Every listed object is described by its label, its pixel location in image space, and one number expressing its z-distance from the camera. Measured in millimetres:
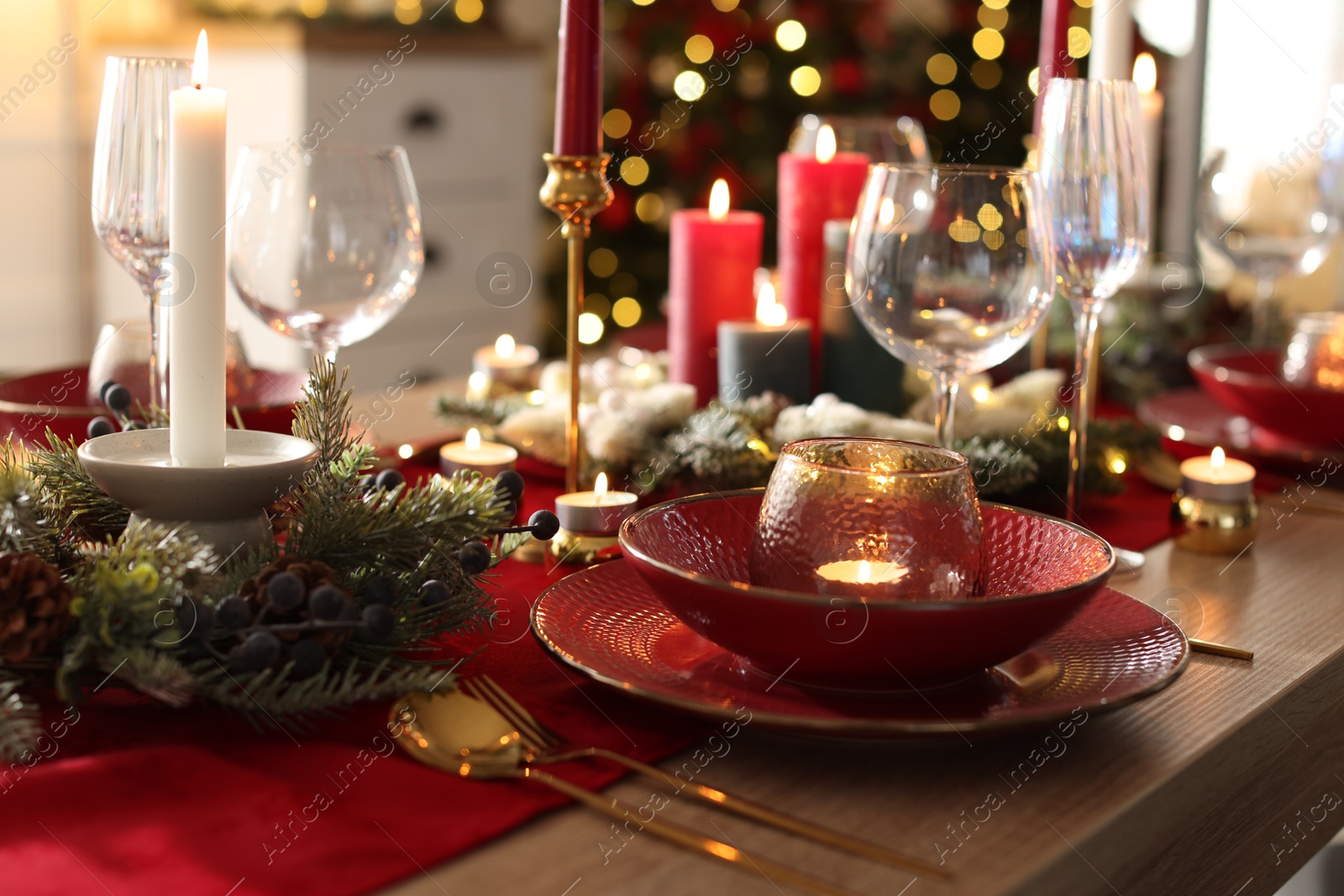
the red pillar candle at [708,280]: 1112
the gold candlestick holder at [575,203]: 814
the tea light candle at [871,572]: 561
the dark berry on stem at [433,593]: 587
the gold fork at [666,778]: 456
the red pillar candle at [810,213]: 1150
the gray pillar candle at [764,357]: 1052
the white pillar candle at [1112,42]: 1128
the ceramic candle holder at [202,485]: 554
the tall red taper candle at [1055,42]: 1095
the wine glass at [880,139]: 1422
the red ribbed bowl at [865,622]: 507
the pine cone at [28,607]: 502
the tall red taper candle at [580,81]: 809
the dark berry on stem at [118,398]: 786
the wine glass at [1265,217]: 1351
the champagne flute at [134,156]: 808
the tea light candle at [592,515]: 783
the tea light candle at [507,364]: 1241
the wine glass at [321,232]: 849
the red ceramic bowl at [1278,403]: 1015
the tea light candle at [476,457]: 854
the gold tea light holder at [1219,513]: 868
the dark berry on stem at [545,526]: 691
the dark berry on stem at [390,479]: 710
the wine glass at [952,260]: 771
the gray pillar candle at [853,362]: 1091
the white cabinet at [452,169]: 2701
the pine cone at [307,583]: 533
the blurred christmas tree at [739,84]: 3062
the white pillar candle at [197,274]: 554
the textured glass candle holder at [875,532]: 559
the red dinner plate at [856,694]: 507
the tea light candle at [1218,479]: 873
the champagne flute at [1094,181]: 854
